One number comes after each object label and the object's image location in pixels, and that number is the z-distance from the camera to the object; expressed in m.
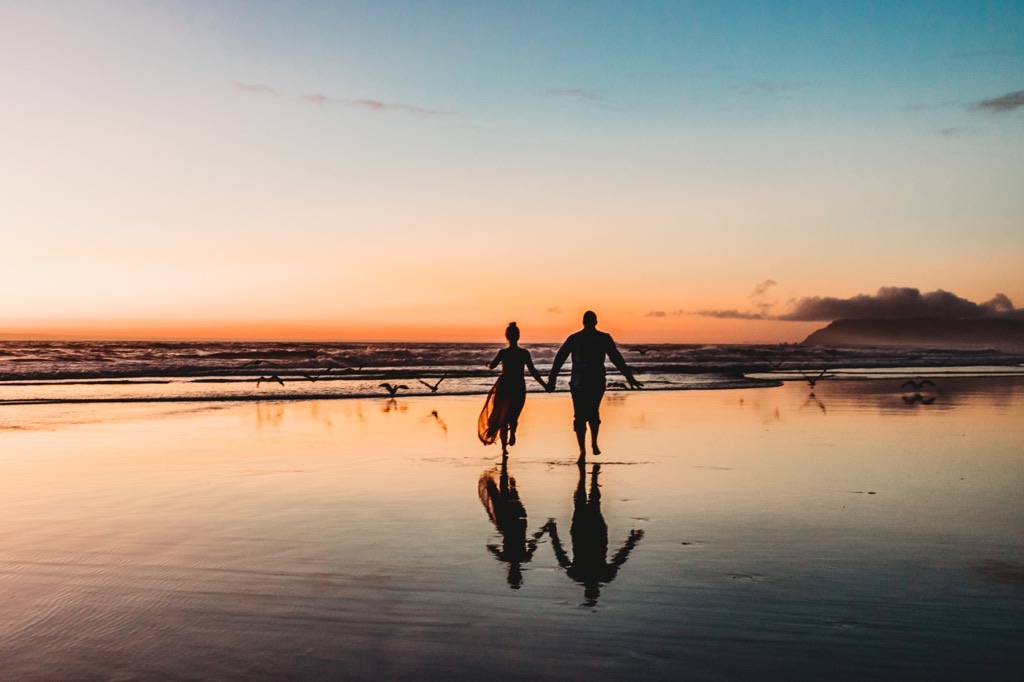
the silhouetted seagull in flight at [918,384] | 29.50
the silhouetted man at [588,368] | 12.08
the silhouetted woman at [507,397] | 13.01
